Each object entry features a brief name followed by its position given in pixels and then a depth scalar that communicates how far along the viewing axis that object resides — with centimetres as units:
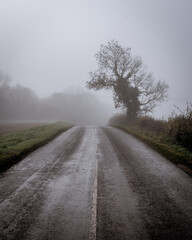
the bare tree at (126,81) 2727
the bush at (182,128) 1068
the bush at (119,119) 2984
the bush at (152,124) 1614
